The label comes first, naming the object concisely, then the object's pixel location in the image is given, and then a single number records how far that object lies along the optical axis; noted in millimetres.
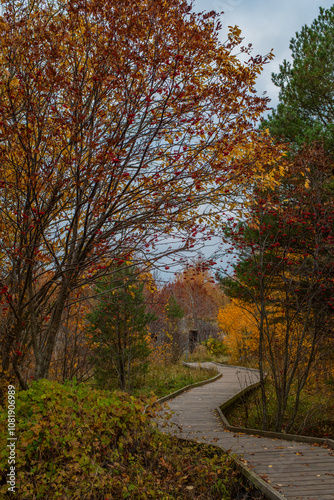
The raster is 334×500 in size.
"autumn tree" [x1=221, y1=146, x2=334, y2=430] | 6965
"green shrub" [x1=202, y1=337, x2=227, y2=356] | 24317
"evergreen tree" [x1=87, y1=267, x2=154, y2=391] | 10320
